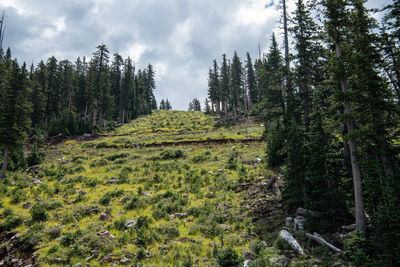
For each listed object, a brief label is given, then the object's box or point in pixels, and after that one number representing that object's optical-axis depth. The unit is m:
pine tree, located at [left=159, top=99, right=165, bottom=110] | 127.56
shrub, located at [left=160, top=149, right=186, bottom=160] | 28.86
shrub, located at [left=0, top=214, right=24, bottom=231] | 12.98
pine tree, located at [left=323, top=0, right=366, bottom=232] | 10.08
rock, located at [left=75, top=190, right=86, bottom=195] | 17.34
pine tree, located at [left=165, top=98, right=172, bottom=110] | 128.12
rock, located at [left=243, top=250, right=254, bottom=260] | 9.43
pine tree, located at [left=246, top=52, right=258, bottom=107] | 69.62
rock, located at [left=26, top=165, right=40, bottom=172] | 24.06
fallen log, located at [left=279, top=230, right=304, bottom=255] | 9.76
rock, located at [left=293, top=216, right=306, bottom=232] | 11.46
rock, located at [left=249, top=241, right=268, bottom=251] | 10.19
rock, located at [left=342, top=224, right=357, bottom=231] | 10.62
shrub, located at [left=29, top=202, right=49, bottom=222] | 13.62
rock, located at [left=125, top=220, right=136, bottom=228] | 12.55
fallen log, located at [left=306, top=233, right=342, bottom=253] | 9.59
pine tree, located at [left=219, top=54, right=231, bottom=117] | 63.06
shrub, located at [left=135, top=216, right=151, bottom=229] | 12.53
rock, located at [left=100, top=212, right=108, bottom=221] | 13.42
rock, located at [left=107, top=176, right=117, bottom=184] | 20.48
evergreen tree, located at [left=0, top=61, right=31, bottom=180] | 23.53
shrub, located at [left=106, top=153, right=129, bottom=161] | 29.14
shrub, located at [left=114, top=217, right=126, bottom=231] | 12.40
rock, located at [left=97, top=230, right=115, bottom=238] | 11.34
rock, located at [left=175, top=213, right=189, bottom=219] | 13.93
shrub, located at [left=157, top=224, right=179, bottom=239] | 11.73
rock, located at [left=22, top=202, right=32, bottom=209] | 15.59
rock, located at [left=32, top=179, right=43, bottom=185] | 20.16
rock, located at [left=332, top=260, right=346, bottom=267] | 8.60
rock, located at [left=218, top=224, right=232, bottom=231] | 12.30
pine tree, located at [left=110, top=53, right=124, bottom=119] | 67.88
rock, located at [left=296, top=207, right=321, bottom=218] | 11.67
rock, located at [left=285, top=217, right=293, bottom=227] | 12.22
